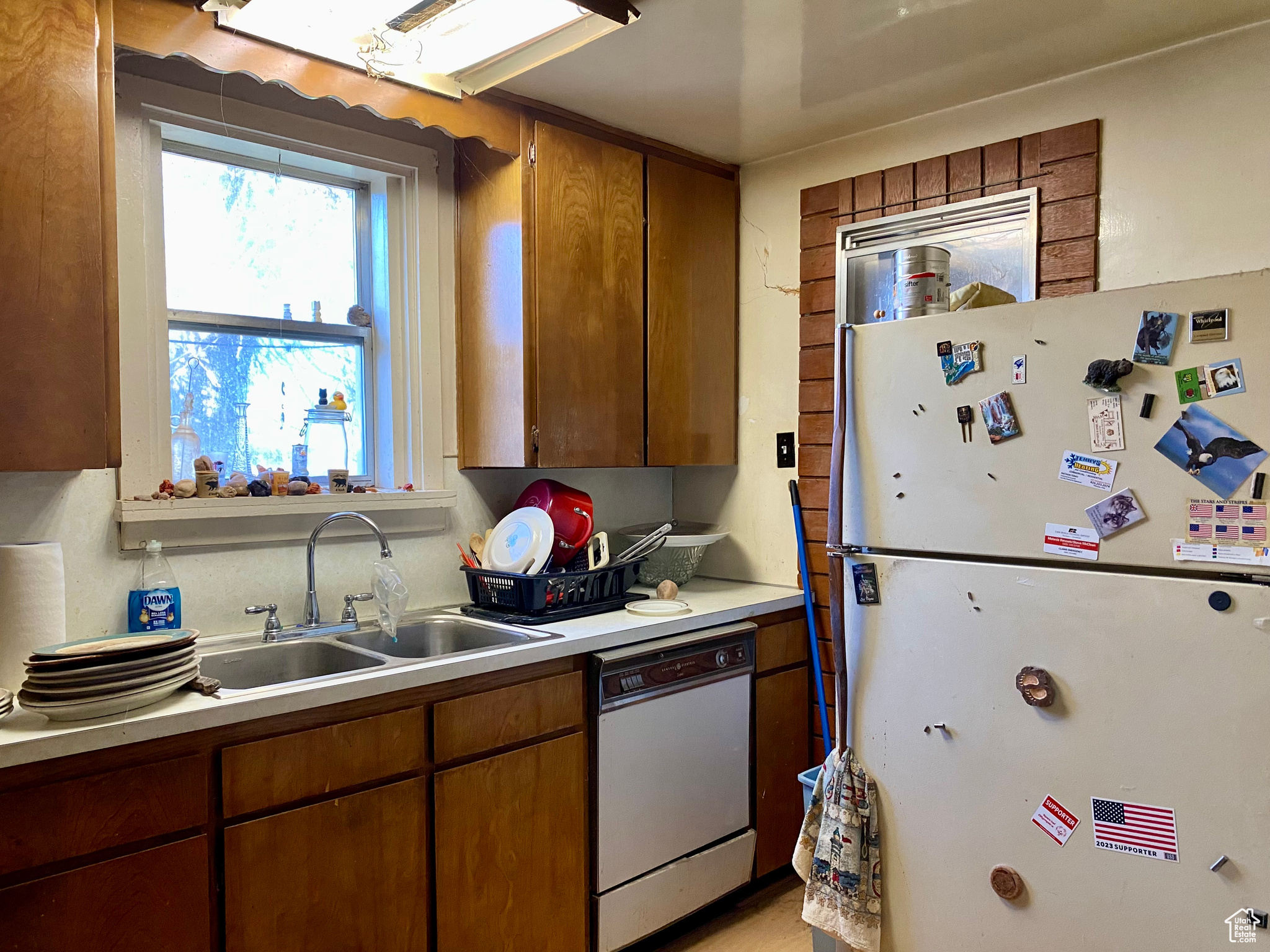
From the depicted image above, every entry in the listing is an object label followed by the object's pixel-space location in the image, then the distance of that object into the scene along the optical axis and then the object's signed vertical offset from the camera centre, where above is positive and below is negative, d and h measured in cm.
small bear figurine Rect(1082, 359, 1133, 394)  156 +13
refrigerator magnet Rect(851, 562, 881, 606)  190 -30
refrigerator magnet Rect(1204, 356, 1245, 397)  146 +12
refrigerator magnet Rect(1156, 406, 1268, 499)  146 -1
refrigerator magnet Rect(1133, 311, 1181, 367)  152 +19
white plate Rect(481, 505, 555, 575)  233 -25
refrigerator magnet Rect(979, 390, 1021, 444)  170 +6
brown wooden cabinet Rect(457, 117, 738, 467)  240 +44
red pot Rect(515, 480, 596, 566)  244 -18
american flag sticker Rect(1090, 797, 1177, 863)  153 -69
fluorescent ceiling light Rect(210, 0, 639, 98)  178 +91
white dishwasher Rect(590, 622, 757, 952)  211 -86
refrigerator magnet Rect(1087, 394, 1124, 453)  158 +4
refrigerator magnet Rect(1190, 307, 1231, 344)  147 +21
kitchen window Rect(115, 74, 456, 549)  200 +40
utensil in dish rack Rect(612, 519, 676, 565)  251 -28
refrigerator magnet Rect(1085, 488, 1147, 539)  156 -12
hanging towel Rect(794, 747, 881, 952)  187 -91
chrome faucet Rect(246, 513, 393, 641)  205 -41
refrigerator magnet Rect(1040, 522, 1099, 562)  161 -18
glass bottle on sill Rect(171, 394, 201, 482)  208 +1
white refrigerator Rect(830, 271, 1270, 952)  147 -38
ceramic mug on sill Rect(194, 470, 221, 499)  204 -7
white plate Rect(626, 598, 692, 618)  234 -43
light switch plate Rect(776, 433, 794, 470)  285 +0
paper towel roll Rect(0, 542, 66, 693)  150 -26
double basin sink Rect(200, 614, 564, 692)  194 -48
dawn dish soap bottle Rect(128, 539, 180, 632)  190 -31
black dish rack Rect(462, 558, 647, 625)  227 -39
